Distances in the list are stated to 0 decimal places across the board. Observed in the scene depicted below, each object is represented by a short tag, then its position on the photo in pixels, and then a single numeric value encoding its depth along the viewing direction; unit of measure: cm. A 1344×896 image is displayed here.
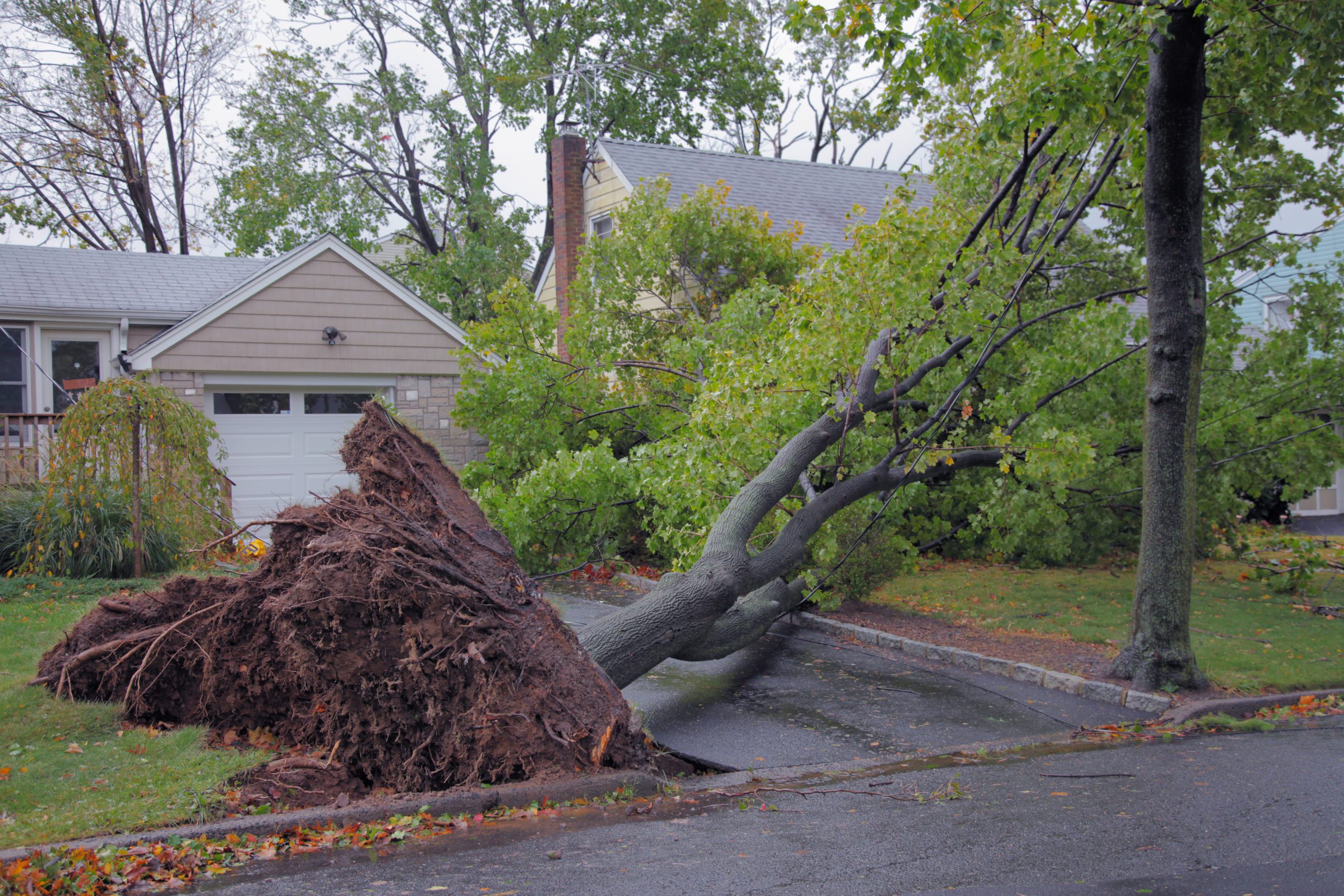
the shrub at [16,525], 1106
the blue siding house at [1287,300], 2236
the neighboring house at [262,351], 1539
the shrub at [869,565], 1090
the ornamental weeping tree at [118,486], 1089
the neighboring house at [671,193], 1959
